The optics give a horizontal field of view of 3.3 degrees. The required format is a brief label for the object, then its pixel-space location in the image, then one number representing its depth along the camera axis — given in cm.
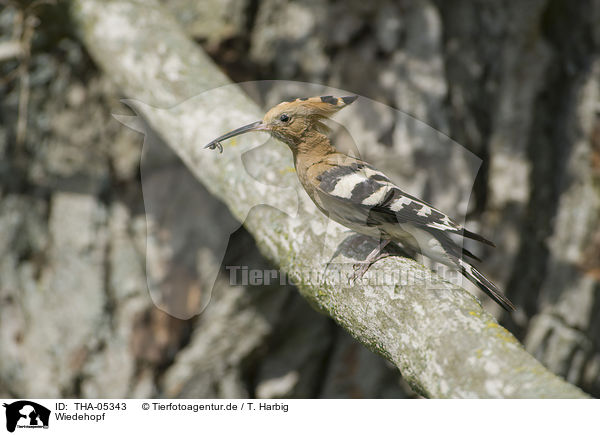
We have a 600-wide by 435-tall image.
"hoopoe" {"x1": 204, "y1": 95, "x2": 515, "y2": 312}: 797
